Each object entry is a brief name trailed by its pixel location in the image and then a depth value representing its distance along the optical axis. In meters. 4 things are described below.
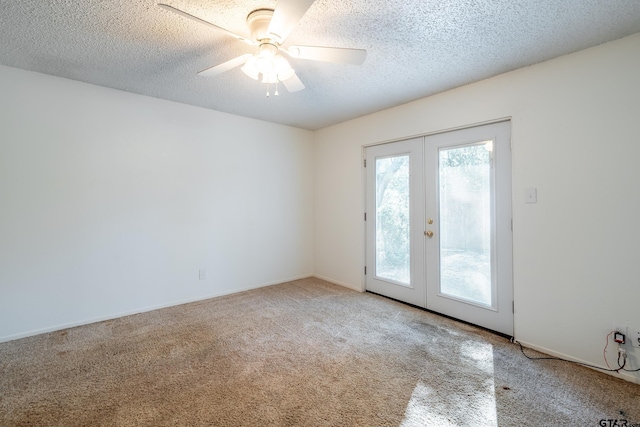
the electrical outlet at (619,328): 1.96
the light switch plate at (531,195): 2.37
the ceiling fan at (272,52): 1.60
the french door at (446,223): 2.63
